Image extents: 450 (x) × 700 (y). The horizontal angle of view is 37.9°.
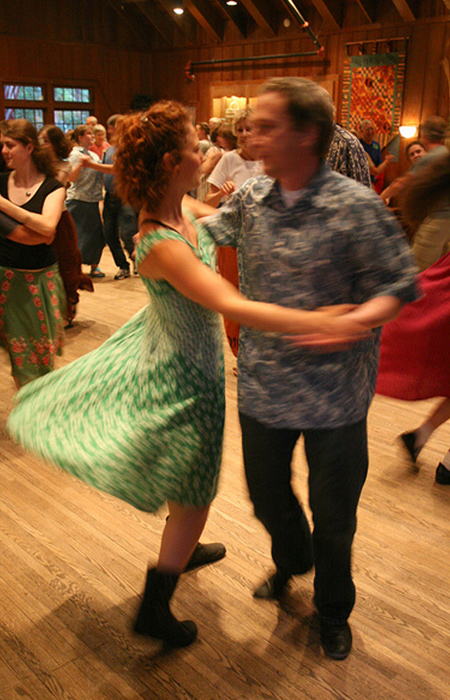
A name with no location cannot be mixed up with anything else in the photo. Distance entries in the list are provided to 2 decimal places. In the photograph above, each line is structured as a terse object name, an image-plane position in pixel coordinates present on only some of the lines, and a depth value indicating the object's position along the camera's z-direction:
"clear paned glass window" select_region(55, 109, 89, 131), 13.59
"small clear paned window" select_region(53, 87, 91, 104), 13.45
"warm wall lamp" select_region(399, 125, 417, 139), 9.59
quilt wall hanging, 9.83
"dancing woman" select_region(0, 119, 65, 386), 2.93
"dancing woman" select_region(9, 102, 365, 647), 1.53
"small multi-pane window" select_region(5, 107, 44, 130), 12.99
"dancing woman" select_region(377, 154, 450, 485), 2.67
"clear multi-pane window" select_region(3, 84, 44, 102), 12.83
